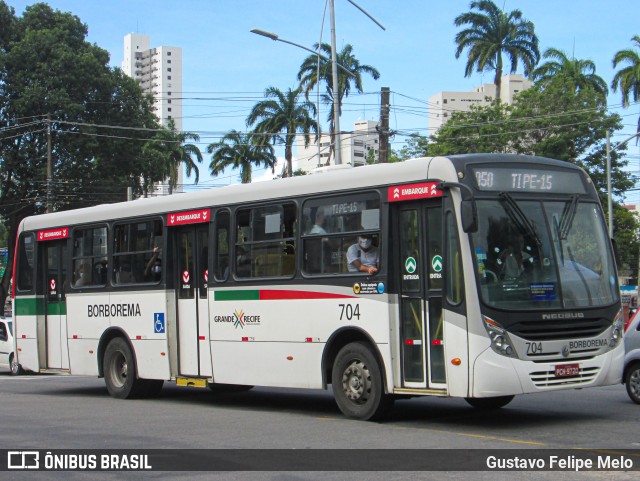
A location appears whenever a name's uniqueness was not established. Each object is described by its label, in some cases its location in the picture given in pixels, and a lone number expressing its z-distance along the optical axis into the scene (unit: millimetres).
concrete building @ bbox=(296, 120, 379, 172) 132988
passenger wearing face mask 11445
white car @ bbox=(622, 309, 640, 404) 13125
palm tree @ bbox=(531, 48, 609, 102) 54750
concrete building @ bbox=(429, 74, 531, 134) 130000
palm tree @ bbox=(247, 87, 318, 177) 57688
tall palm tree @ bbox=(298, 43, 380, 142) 51219
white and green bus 10414
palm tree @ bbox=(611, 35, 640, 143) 53156
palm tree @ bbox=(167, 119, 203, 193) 65812
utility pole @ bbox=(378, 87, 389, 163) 24969
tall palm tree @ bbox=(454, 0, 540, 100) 59500
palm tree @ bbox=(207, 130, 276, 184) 65000
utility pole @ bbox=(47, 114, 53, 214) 38875
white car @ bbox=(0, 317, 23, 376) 25828
